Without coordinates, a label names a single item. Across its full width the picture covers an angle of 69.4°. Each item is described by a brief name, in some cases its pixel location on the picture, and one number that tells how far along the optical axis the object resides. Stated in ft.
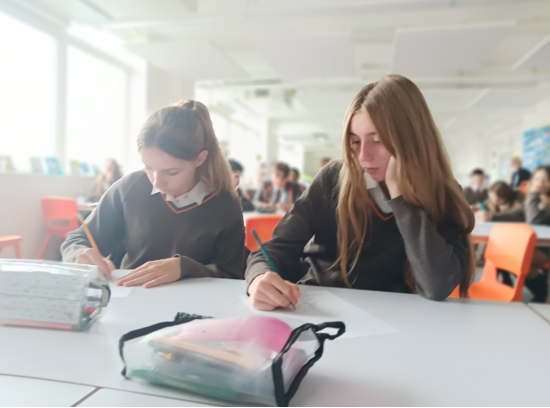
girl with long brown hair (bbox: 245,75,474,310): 2.93
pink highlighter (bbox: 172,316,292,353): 1.49
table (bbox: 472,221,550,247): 7.03
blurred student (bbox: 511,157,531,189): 23.17
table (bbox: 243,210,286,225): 11.89
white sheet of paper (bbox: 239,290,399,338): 2.13
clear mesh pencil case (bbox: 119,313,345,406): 1.38
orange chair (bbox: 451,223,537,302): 4.67
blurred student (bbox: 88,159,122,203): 9.68
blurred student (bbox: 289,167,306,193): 15.69
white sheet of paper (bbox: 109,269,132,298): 2.61
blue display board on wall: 24.51
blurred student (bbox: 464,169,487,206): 15.85
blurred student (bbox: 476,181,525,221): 11.84
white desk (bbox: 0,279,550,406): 1.48
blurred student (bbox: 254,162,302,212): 14.44
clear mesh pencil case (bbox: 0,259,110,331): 2.00
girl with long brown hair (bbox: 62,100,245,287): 3.07
